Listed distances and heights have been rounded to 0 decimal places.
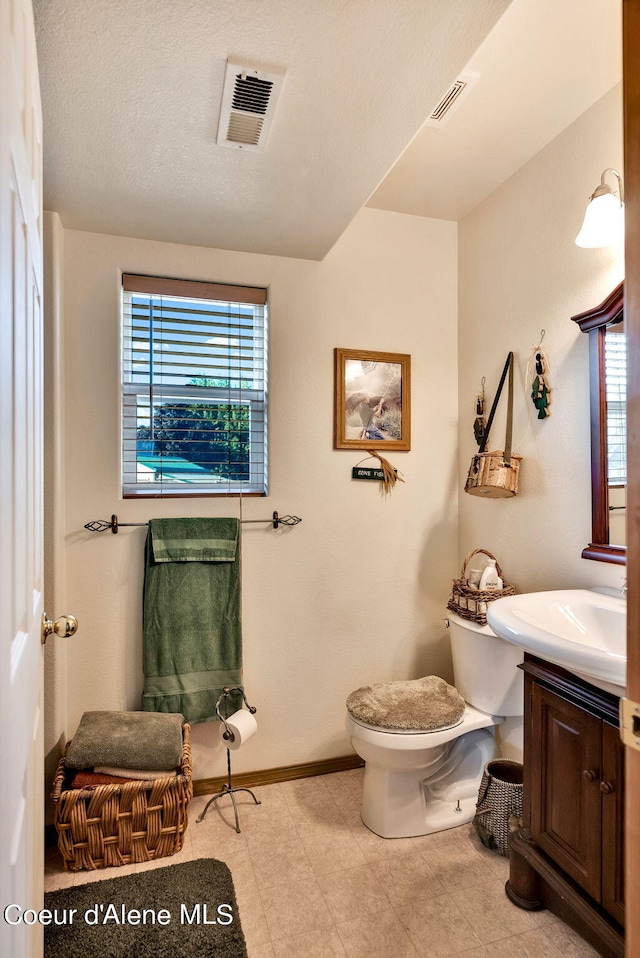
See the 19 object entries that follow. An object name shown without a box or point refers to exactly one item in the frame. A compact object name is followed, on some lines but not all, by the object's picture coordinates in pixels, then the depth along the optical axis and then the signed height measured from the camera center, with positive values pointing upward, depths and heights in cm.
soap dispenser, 222 -40
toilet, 200 -101
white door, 69 +1
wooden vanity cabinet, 140 -91
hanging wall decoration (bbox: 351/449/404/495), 256 +3
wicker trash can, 196 -119
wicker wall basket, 219 +2
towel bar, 220 -18
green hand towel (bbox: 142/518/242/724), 222 -56
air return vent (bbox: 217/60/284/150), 135 +99
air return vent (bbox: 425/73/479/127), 173 +126
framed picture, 253 +37
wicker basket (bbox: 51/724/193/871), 185 -116
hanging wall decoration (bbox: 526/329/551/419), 213 +36
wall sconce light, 167 +80
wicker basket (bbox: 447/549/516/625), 216 -48
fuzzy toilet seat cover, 200 -86
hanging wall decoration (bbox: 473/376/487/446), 249 +25
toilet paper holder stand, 218 -102
